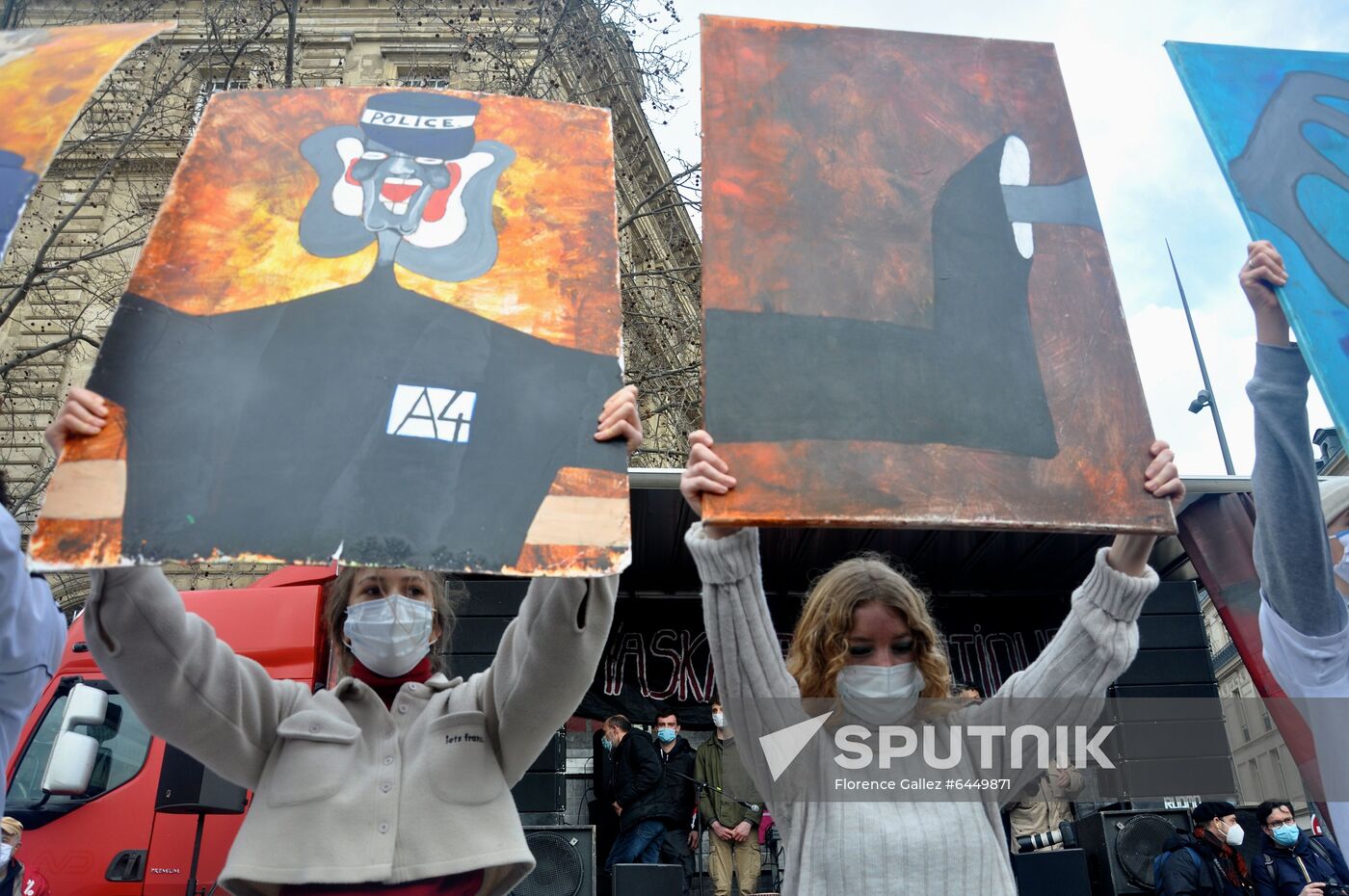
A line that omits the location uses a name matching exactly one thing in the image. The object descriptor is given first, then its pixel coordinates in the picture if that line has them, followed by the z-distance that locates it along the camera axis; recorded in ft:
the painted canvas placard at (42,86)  7.39
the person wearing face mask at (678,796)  27.30
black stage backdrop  36.37
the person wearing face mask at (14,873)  16.46
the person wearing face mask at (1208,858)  23.26
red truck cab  20.77
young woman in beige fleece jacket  7.42
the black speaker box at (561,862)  21.94
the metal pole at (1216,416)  60.85
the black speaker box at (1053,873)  22.58
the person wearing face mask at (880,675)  7.38
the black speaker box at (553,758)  28.96
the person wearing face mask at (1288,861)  23.75
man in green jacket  28.35
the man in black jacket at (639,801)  26.55
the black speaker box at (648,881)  21.68
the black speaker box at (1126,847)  25.26
